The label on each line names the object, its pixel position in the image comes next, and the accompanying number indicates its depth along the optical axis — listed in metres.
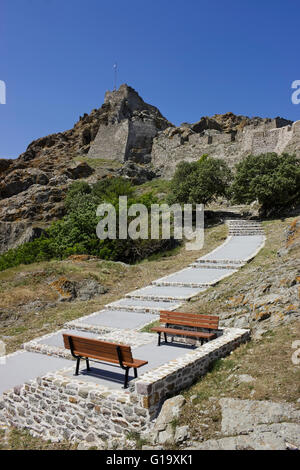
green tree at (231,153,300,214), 21.27
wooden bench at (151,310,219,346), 6.98
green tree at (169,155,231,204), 24.42
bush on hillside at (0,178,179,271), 20.08
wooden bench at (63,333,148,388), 5.32
